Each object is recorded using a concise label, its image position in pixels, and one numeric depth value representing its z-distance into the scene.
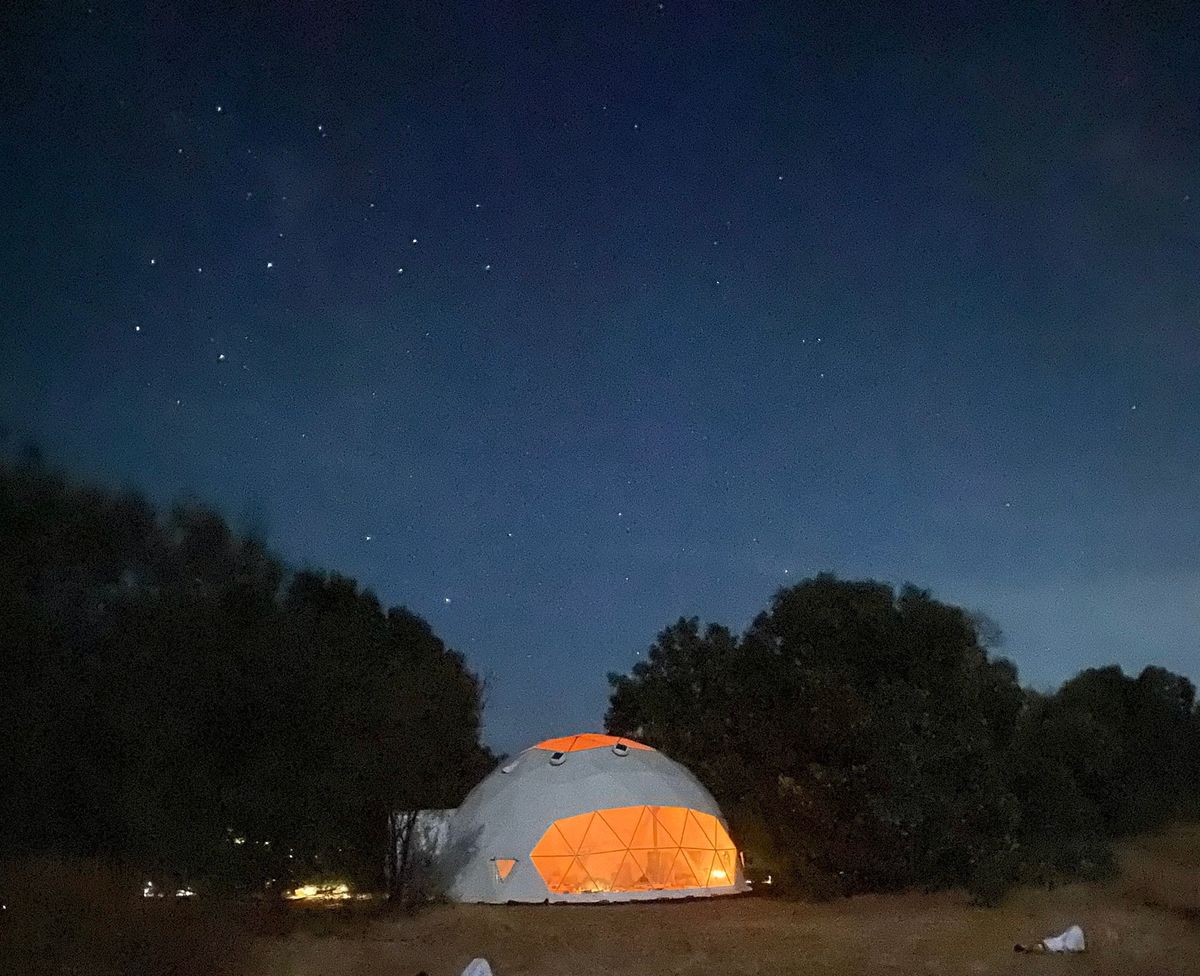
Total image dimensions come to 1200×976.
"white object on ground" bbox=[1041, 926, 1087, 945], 12.27
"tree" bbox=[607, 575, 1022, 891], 19.45
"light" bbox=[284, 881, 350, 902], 18.39
